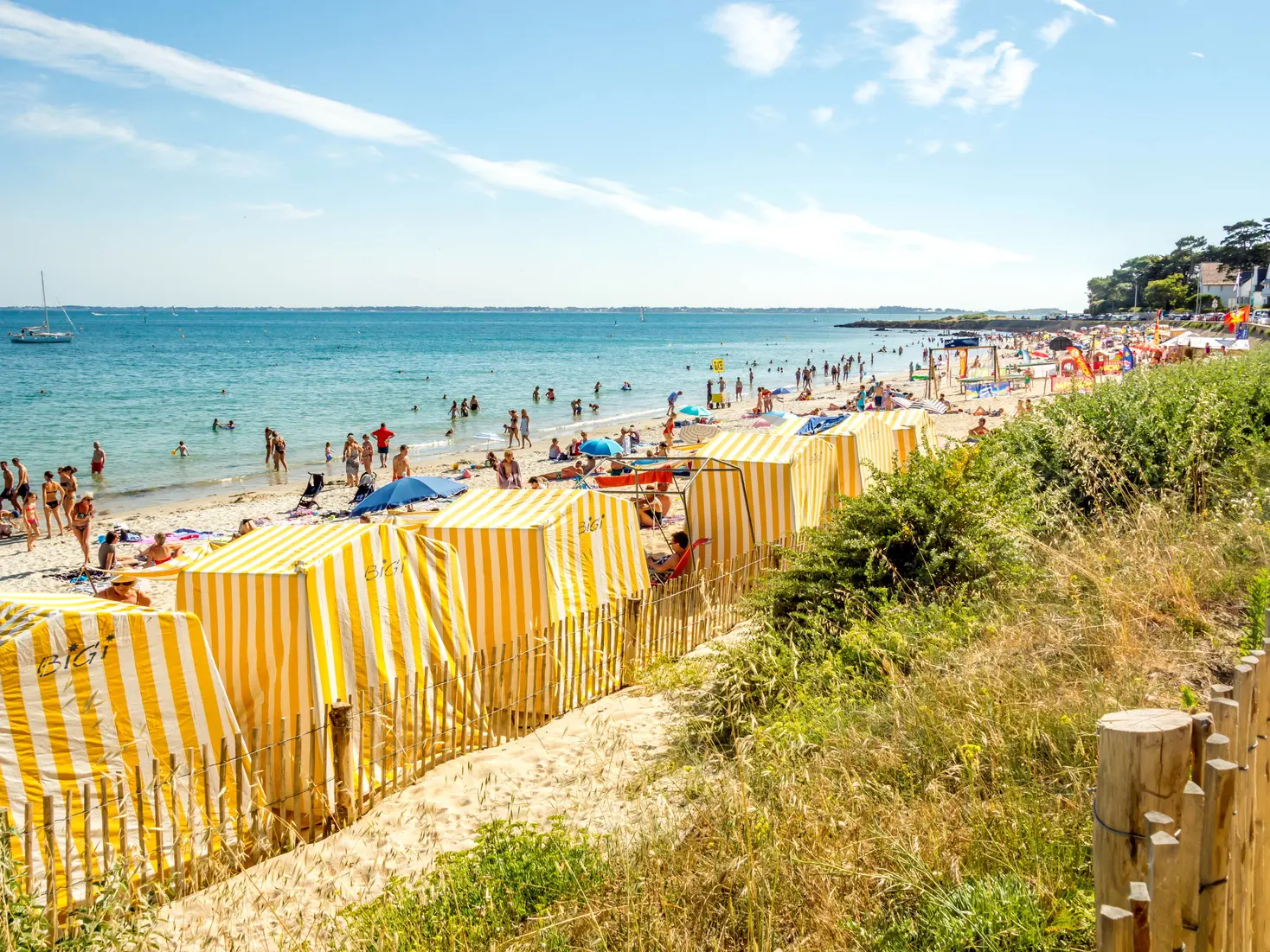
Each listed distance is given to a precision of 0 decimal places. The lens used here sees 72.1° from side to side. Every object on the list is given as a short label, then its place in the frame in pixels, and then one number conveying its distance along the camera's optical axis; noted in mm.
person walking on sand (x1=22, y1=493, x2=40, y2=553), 16859
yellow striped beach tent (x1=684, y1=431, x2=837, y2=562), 11234
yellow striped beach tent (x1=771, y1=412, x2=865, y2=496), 13250
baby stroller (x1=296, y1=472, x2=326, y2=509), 19912
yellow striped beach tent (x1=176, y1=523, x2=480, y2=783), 6363
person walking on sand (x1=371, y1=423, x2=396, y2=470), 25812
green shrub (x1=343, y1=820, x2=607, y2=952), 3453
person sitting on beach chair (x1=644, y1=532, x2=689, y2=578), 11523
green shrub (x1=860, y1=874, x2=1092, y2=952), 2611
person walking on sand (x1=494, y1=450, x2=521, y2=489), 18281
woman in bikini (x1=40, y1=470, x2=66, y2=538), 17920
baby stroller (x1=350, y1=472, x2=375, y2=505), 19844
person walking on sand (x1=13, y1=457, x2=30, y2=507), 17966
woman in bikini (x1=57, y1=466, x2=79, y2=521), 18188
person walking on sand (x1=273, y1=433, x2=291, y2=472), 26297
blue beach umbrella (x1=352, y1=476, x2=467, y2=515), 14289
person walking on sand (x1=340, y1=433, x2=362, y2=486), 23266
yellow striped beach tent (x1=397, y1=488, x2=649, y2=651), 8102
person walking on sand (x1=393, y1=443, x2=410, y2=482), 20438
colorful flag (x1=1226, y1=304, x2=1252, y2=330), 30398
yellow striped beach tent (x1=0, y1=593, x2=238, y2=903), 4691
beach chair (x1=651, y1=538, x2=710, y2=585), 11453
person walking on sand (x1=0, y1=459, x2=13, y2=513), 18547
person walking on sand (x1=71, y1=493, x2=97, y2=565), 15117
